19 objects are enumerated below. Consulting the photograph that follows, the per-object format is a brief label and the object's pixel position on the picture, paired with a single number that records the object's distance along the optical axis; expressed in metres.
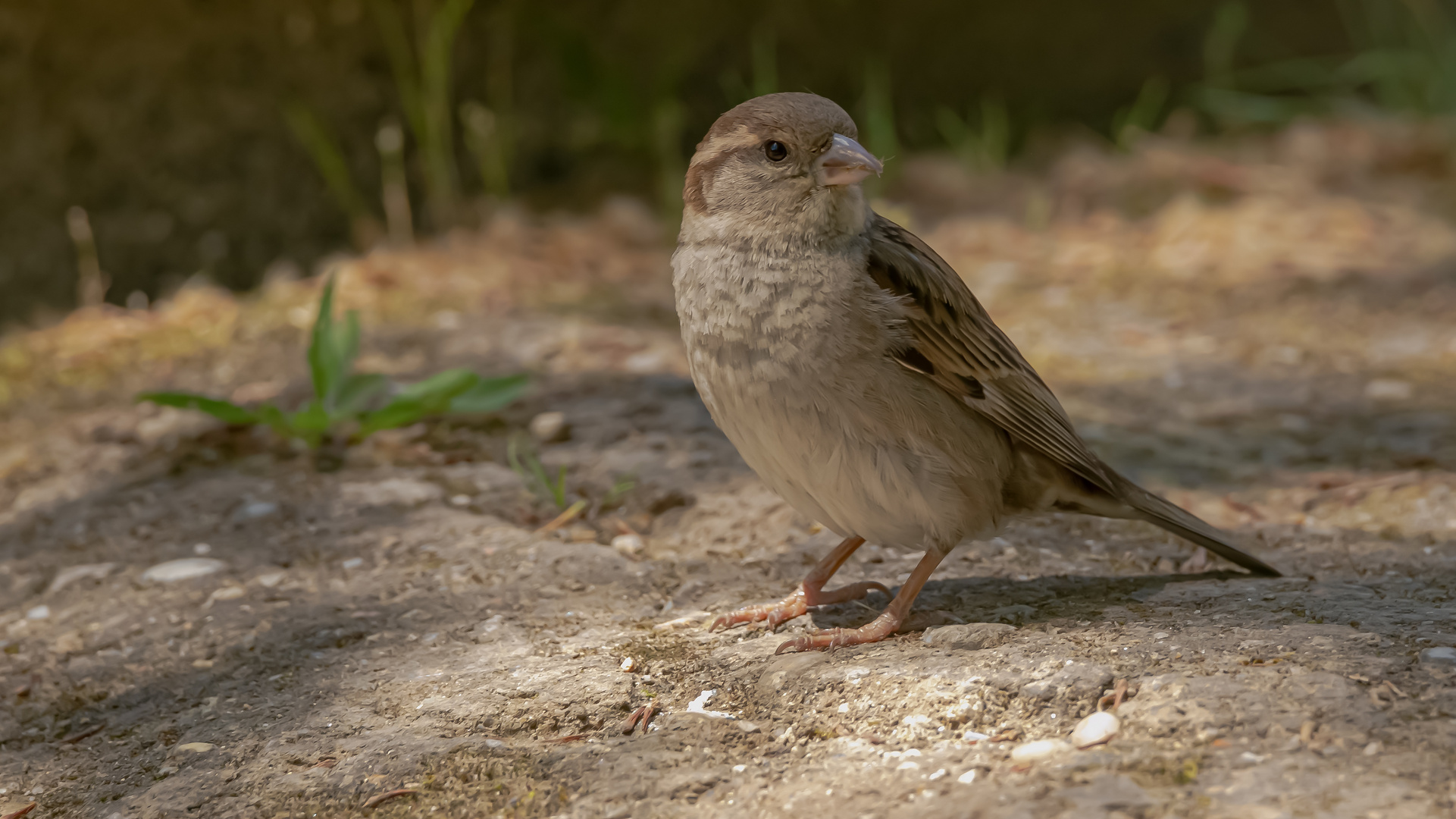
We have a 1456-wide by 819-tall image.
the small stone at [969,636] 5.03
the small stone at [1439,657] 4.39
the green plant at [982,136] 14.64
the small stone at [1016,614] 5.40
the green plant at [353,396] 7.71
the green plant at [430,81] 11.50
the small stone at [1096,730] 4.08
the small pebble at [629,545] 6.76
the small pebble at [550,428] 8.24
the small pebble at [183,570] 6.51
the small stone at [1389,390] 9.10
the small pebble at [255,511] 7.23
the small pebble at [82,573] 6.55
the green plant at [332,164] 11.57
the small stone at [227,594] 6.26
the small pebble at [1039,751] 4.04
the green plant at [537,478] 7.12
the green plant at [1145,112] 15.45
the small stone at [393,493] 7.39
